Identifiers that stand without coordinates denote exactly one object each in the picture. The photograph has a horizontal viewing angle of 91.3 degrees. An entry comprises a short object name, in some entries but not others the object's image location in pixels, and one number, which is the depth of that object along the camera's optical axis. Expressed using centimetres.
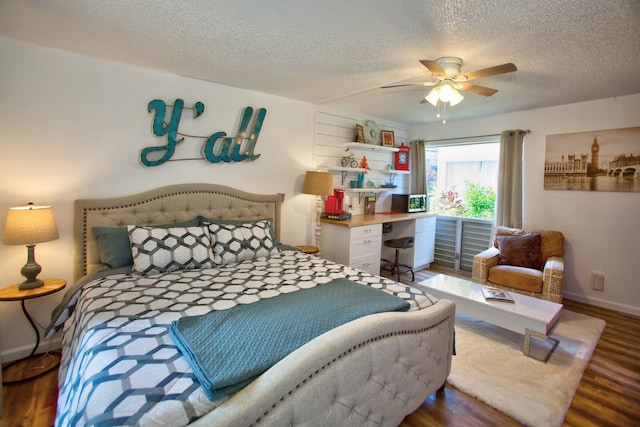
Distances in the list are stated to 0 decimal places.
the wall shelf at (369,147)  418
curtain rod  395
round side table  206
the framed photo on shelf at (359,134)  430
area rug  195
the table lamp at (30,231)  203
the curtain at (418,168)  502
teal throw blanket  115
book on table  270
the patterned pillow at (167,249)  228
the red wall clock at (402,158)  488
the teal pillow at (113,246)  235
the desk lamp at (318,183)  357
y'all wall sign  276
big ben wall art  331
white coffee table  239
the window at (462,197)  465
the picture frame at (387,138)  469
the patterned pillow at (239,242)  260
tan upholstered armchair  321
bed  105
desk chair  413
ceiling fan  218
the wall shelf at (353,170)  411
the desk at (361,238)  363
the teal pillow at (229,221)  282
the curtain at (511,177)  399
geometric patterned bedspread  101
